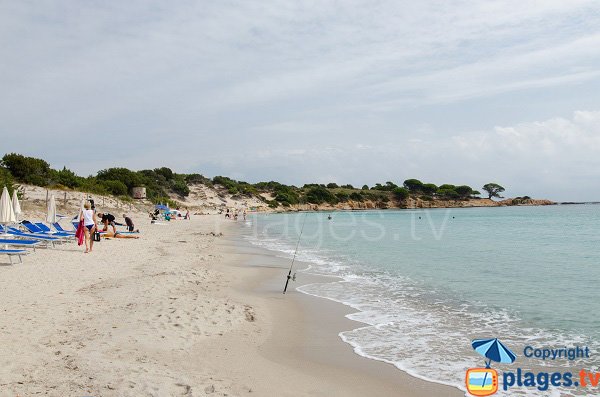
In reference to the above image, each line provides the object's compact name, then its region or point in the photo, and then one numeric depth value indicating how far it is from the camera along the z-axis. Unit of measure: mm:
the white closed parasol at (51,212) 17564
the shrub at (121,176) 60438
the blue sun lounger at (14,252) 11030
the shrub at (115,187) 52959
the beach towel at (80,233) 15359
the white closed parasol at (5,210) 13648
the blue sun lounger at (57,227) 17734
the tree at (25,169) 41156
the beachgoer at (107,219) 20438
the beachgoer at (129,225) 23156
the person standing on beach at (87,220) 14838
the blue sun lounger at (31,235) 14703
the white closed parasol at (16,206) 15279
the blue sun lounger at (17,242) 12500
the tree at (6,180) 27353
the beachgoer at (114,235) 19938
